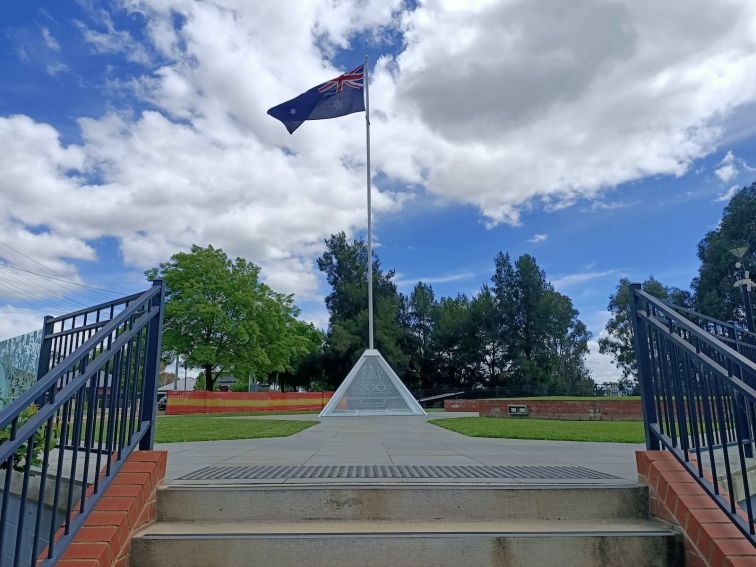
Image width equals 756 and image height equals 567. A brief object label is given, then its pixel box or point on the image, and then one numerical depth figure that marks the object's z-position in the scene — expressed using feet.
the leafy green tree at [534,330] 136.87
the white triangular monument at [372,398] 51.36
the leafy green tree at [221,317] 100.17
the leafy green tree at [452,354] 146.92
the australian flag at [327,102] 52.31
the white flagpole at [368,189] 57.21
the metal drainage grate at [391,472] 12.00
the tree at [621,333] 141.49
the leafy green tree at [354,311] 132.67
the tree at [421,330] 148.36
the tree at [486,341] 144.15
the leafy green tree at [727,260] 112.06
